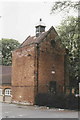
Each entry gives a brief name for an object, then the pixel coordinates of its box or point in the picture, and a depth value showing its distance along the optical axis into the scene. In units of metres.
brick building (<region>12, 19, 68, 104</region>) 35.78
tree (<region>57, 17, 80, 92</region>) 37.63
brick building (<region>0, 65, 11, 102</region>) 45.32
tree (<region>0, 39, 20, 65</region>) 77.25
